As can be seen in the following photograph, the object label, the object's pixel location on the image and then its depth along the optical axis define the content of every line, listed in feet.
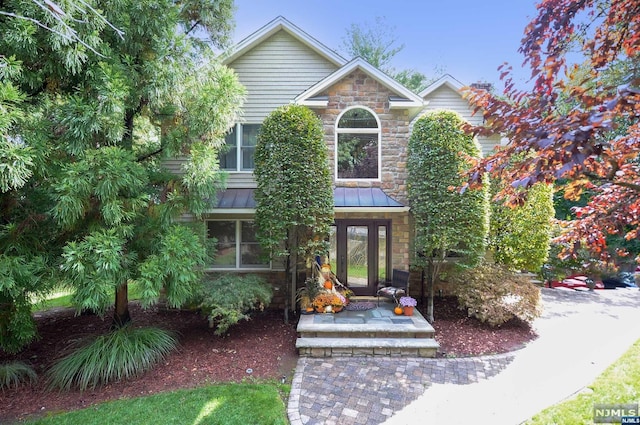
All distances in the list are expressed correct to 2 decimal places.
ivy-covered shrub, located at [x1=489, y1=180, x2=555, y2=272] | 30.96
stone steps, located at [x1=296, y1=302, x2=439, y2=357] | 21.01
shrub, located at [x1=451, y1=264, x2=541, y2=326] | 25.18
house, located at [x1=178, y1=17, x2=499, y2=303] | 29.37
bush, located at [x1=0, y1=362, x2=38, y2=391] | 18.25
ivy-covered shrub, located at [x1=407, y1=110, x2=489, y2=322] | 24.58
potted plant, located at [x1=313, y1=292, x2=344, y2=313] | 26.40
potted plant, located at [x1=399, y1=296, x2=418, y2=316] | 25.44
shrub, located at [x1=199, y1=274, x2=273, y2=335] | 22.70
